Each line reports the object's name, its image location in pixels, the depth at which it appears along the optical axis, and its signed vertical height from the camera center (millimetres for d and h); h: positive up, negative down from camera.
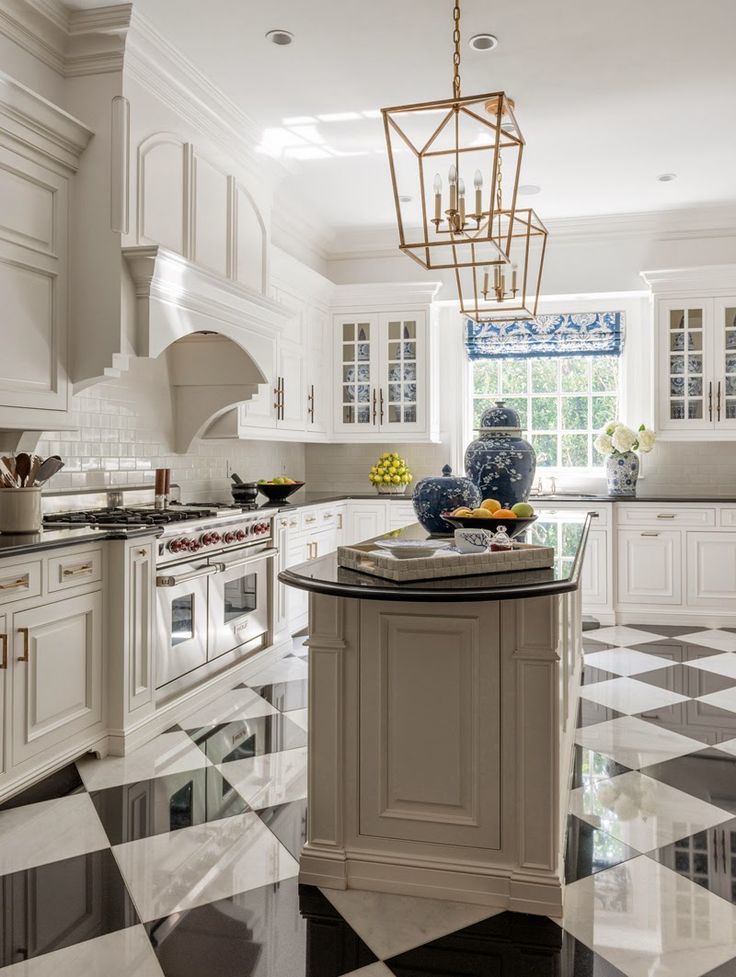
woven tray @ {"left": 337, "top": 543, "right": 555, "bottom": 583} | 2072 -211
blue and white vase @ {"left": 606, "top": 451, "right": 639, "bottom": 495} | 6195 +86
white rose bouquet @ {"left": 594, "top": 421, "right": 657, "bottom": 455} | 6117 +322
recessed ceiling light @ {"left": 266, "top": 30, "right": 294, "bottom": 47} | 3576 +1968
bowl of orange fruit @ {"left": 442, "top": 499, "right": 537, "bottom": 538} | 2684 -115
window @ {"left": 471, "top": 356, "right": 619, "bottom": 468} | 6711 +709
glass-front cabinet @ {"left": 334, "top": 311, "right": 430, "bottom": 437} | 6500 +880
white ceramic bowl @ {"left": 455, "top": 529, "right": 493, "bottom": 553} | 2299 -164
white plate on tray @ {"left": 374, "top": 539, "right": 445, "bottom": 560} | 2248 -187
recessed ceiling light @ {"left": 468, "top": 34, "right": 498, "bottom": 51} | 3600 +1969
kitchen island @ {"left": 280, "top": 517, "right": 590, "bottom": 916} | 2137 -707
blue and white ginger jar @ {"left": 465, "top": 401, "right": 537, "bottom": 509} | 3484 +94
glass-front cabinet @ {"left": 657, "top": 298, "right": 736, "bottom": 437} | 5980 +875
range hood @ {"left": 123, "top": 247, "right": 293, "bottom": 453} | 3555 +773
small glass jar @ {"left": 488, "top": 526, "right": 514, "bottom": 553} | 2260 -169
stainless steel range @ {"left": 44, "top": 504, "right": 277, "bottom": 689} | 3572 -482
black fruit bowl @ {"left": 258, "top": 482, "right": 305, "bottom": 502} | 5285 -58
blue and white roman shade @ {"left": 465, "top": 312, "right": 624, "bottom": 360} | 6590 +1203
